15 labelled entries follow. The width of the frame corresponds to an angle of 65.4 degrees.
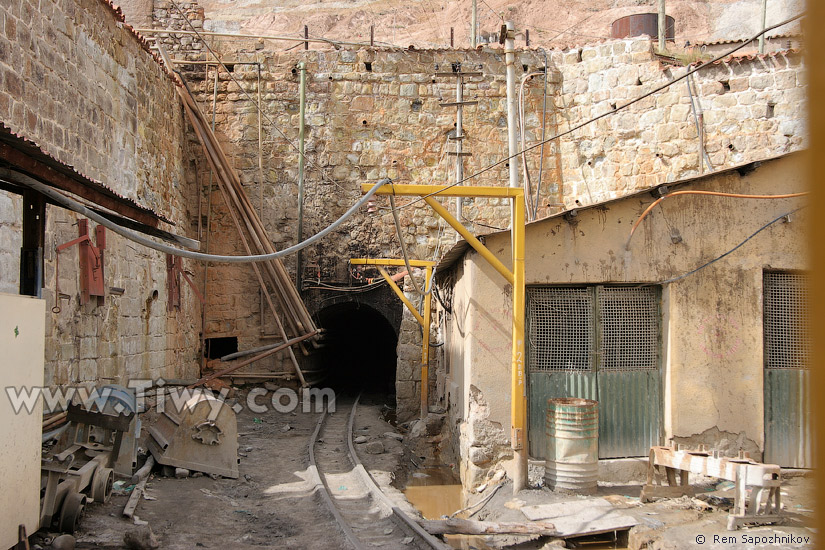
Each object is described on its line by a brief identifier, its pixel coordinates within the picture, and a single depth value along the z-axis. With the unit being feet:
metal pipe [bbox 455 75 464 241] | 55.21
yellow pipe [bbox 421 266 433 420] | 44.34
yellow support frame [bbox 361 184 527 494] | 24.93
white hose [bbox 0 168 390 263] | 15.98
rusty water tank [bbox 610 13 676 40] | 69.26
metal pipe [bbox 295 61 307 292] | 54.29
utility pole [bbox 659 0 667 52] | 59.26
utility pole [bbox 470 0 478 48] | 67.67
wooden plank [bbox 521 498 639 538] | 21.12
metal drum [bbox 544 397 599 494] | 24.58
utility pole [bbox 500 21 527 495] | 24.90
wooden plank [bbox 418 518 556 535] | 20.83
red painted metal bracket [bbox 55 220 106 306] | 29.81
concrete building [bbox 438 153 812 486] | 26.78
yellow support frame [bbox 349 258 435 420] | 43.91
